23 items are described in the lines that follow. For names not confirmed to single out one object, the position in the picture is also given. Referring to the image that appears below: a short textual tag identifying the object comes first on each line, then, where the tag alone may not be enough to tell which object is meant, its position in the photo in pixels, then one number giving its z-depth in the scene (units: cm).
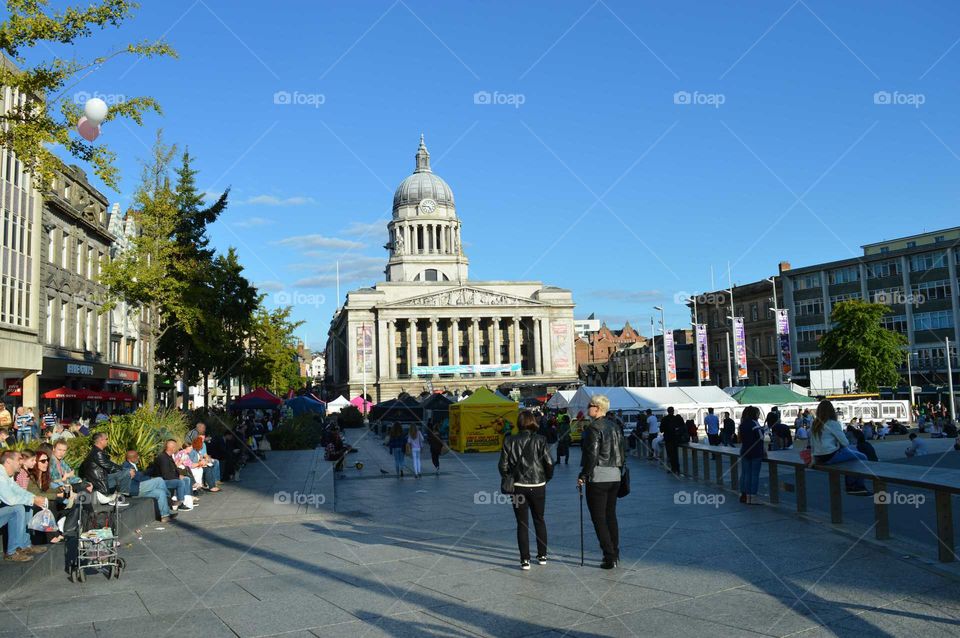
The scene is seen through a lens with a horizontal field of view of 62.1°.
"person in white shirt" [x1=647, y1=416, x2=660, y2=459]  2538
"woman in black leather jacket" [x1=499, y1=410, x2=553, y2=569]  886
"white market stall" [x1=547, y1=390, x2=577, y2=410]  4112
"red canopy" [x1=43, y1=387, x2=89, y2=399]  3059
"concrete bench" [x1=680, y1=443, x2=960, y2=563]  820
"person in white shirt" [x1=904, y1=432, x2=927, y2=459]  2266
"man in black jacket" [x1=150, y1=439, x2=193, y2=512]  1405
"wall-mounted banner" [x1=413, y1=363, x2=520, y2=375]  10606
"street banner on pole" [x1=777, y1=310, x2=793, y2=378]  5422
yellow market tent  3281
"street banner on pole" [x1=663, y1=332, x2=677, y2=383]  6212
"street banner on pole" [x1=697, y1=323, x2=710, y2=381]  5856
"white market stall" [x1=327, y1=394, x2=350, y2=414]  6700
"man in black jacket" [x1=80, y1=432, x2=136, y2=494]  1162
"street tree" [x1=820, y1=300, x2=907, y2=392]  5706
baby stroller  858
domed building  11025
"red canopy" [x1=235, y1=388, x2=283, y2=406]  3597
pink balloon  1257
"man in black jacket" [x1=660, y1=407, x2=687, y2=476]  1981
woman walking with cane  873
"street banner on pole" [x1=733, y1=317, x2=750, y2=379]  5452
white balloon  1213
